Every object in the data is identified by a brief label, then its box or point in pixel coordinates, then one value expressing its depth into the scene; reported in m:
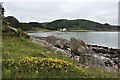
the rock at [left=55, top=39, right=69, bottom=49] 13.82
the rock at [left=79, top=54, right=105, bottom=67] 6.86
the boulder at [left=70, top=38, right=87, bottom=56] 10.45
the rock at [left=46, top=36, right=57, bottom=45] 14.29
